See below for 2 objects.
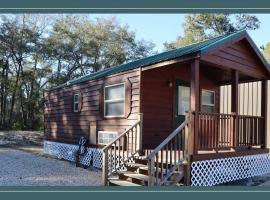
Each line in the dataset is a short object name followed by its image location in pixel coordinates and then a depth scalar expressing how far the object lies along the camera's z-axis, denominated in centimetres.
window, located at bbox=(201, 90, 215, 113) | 1095
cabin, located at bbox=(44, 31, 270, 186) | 748
